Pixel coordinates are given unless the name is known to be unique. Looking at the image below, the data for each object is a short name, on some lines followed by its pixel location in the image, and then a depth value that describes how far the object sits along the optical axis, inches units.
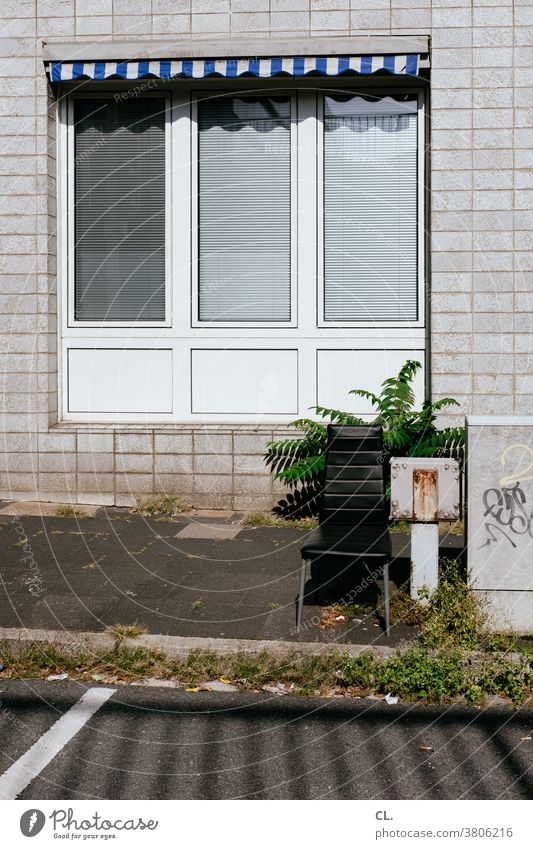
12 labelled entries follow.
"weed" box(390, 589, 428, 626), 284.7
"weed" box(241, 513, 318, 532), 422.9
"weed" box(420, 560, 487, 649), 264.4
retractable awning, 442.3
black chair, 327.6
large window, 463.5
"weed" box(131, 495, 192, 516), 444.8
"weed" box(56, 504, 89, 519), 435.8
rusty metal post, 293.7
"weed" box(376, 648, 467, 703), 240.1
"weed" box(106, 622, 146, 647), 274.3
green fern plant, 408.8
